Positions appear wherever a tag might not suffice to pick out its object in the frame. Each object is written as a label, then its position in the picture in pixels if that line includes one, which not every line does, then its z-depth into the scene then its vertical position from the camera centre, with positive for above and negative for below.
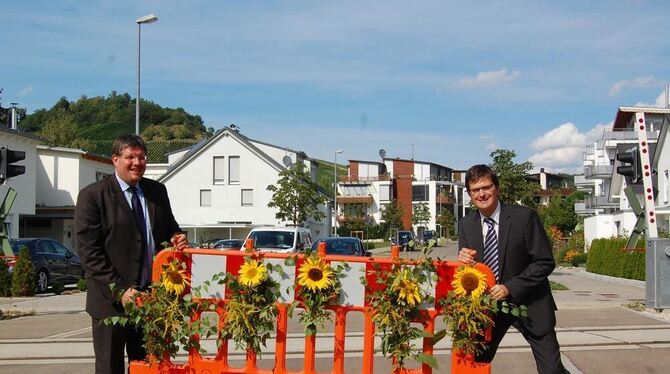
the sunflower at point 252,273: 5.67 -0.31
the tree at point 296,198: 48.91 +2.02
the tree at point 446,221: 103.23 +1.14
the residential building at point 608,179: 52.94 +4.66
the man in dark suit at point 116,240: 5.35 -0.08
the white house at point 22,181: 39.91 +2.57
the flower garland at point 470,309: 5.38 -0.55
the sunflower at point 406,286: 5.55 -0.40
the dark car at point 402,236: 68.29 -0.57
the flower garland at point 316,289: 5.67 -0.43
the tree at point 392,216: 92.69 +1.63
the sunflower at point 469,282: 5.40 -0.36
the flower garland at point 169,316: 5.48 -0.61
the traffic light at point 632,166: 14.55 +1.20
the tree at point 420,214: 101.50 +2.03
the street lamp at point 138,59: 28.33 +6.34
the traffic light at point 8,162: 14.26 +1.23
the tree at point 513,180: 26.31 +1.67
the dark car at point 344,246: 24.79 -0.52
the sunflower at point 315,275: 5.66 -0.33
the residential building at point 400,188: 106.56 +5.84
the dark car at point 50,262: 21.87 -0.93
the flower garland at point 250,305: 5.66 -0.55
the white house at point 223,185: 58.91 +3.38
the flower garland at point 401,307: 5.56 -0.55
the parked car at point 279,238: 24.88 -0.27
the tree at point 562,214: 82.22 +1.70
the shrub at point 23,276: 20.17 -1.21
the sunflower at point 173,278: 5.60 -0.35
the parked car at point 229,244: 33.65 -0.63
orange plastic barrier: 5.66 -0.66
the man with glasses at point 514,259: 5.37 -0.20
